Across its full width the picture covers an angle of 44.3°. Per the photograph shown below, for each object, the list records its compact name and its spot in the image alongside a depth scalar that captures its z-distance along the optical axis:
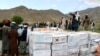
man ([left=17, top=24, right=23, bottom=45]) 4.97
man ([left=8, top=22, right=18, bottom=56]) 4.44
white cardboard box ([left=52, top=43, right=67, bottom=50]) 4.17
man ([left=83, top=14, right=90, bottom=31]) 7.53
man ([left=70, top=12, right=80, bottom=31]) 6.97
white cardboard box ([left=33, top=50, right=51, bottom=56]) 4.12
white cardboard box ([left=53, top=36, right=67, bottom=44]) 4.15
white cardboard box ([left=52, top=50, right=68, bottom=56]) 4.19
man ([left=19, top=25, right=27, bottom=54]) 4.98
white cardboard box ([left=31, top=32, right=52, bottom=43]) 4.08
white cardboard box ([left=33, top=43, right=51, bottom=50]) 4.09
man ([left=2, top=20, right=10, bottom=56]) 4.53
